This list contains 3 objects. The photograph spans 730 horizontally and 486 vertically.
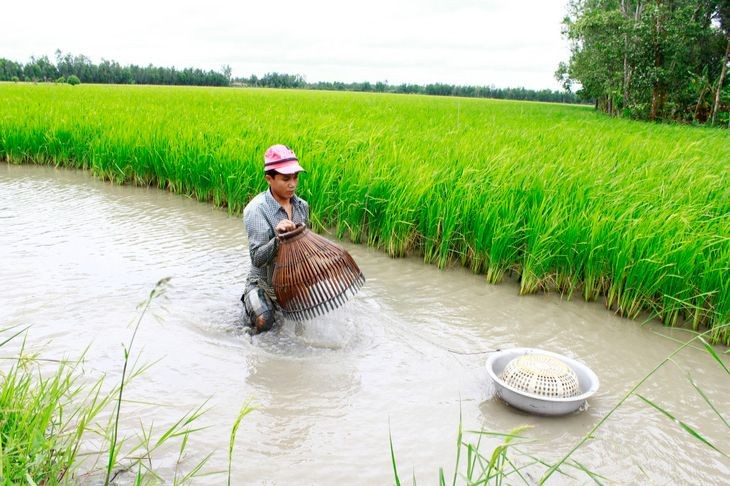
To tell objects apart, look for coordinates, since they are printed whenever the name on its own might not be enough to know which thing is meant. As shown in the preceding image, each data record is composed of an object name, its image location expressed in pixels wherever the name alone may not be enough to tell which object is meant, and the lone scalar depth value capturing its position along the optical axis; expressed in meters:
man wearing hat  2.74
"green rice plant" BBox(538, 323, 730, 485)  2.35
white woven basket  2.28
